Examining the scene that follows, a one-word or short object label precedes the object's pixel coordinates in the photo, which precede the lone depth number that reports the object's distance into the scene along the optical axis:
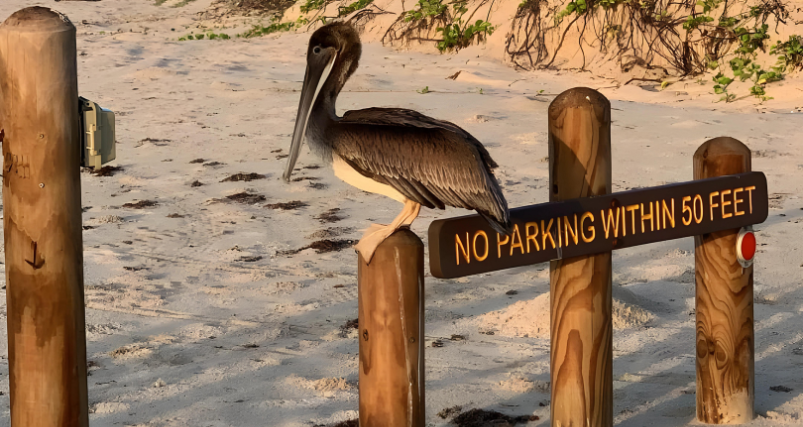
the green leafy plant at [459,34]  12.39
